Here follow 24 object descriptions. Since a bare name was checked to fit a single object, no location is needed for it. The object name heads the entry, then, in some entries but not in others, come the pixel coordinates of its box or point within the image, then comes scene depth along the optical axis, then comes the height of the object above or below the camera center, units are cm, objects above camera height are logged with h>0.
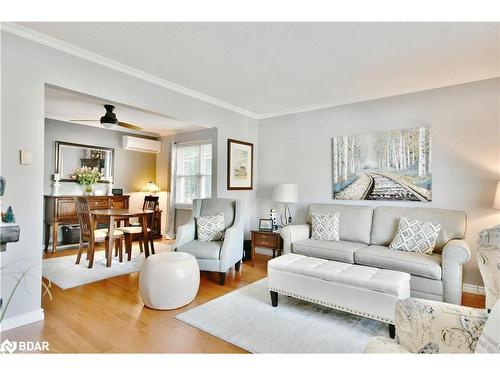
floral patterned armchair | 118 -61
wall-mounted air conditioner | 591 +90
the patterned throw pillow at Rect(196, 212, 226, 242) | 365 -53
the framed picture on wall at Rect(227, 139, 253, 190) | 452 +36
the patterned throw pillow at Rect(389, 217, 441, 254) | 302 -52
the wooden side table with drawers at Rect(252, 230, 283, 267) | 398 -76
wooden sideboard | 481 -46
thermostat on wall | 233 +23
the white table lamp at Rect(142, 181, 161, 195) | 626 -4
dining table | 394 -44
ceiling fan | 343 +80
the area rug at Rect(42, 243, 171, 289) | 338 -111
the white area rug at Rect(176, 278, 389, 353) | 207 -114
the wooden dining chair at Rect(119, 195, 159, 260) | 431 -75
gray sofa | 261 -67
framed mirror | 520 +52
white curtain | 612 -17
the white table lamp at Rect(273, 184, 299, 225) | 418 -8
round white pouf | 261 -89
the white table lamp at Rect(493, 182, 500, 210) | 276 -10
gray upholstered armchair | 332 -69
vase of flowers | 535 +16
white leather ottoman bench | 219 -81
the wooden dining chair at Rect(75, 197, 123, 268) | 391 -67
